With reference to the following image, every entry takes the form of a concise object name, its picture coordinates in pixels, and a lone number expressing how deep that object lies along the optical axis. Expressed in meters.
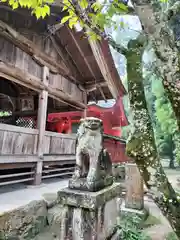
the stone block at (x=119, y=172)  10.10
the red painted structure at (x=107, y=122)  12.23
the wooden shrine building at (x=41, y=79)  5.36
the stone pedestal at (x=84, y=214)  2.50
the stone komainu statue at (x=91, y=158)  2.81
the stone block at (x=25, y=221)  3.46
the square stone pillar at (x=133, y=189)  5.34
